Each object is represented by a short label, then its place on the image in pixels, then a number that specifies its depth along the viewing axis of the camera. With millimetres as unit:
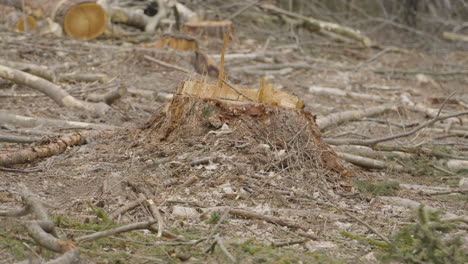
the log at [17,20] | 23047
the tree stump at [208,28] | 24937
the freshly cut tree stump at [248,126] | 9609
